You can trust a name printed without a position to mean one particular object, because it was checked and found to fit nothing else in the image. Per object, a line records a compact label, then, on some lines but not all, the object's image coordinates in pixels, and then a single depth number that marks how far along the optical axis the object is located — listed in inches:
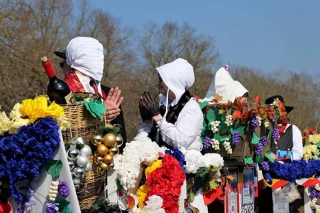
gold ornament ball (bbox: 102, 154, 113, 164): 242.5
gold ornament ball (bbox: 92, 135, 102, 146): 239.8
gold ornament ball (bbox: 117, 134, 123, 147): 248.0
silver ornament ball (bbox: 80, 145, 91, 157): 228.1
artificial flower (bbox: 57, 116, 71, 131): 218.6
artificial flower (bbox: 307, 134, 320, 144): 469.8
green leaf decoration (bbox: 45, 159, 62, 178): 215.9
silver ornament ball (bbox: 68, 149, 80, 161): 225.6
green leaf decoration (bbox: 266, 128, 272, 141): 393.3
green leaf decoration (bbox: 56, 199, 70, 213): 219.7
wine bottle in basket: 236.4
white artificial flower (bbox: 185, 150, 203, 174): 294.4
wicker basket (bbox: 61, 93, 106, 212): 232.2
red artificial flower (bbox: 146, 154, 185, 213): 262.8
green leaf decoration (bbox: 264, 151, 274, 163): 403.1
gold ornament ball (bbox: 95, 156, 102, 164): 240.9
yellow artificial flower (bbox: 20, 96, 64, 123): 214.6
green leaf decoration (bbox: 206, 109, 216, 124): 350.2
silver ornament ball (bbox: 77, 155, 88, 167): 225.6
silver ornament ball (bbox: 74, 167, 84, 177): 225.7
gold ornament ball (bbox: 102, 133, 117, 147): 241.8
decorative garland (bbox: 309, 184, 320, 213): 450.6
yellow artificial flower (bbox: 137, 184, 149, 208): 264.8
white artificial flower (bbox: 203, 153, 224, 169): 313.0
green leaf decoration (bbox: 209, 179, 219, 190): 321.9
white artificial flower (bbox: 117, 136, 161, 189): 255.4
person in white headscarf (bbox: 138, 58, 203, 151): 294.4
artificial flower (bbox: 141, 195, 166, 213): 259.2
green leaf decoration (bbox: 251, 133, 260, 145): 371.0
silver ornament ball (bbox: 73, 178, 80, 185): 226.1
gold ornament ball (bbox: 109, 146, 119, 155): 245.4
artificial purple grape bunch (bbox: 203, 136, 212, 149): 345.7
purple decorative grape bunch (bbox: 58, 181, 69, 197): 216.5
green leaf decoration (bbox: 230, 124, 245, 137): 355.3
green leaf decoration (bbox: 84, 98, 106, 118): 234.4
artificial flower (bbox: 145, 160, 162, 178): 268.8
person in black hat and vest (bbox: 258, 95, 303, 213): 441.7
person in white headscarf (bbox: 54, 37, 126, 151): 266.8
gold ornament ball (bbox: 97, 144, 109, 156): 240.5
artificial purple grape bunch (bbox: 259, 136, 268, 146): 381.0
